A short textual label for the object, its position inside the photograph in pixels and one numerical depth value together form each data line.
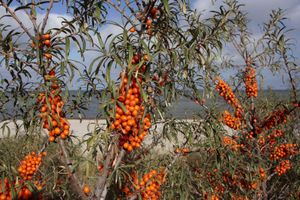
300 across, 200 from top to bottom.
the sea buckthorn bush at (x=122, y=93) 0.41
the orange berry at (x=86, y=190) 0.51
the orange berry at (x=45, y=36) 0.42
